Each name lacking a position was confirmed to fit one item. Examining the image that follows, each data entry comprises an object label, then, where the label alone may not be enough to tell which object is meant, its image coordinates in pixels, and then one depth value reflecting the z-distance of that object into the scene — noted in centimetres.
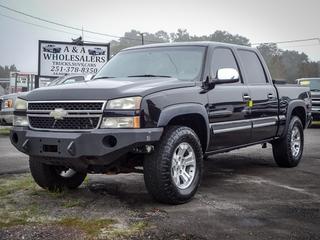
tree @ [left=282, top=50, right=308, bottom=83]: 8500
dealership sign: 1928
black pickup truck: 403
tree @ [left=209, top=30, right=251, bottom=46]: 9356
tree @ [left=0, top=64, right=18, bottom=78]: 14055
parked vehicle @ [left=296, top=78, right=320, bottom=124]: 1485
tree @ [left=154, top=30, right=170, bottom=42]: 15229
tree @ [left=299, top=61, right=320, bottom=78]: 6462
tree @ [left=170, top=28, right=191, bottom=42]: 10349
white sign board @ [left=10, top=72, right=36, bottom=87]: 5746
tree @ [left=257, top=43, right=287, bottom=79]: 6994
